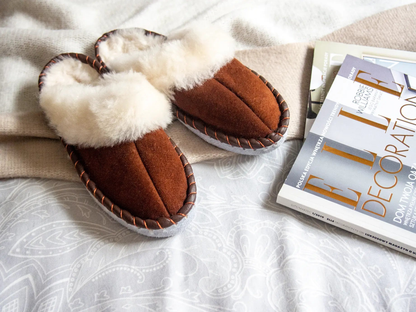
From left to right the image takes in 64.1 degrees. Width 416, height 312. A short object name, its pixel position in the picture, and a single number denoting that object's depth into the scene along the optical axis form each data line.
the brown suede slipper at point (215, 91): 0.58
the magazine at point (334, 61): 0.68
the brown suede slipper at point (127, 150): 0.51
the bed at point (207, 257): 0.48
